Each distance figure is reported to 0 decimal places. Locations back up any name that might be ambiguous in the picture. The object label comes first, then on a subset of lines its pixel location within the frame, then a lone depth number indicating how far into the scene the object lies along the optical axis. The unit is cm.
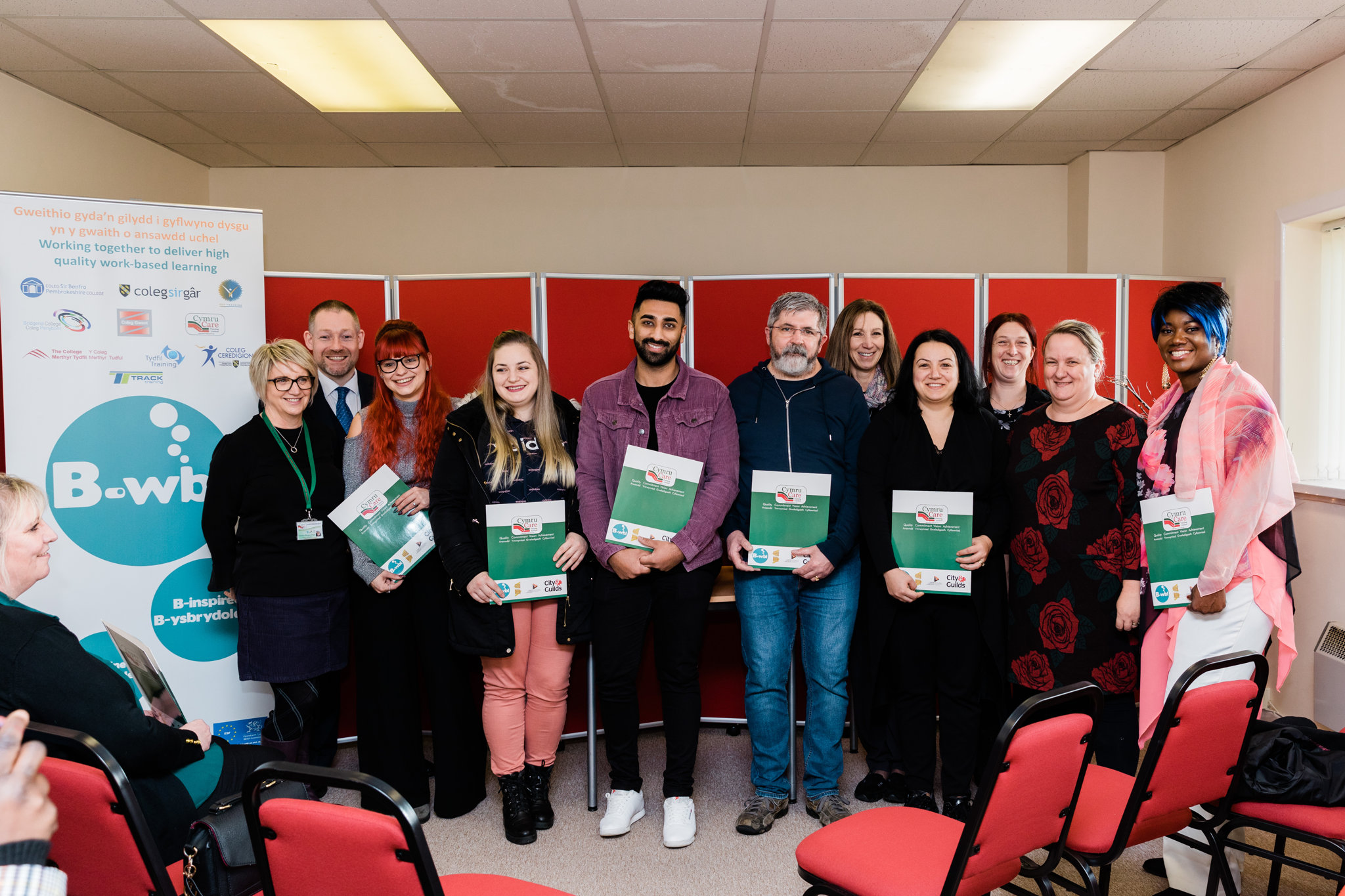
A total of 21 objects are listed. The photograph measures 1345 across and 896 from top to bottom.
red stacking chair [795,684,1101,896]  144
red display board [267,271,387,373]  380
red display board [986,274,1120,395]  435
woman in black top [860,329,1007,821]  276
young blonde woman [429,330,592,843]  275
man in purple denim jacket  279
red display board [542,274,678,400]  391
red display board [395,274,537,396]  390
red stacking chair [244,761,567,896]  115
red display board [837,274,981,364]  425
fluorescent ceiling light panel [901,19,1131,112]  374
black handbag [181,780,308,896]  155
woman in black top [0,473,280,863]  155
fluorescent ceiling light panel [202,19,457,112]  369
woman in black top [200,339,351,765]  291
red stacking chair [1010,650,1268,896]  167
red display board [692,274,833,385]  410
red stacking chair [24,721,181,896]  137
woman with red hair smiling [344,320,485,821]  296
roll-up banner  322
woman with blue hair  231
